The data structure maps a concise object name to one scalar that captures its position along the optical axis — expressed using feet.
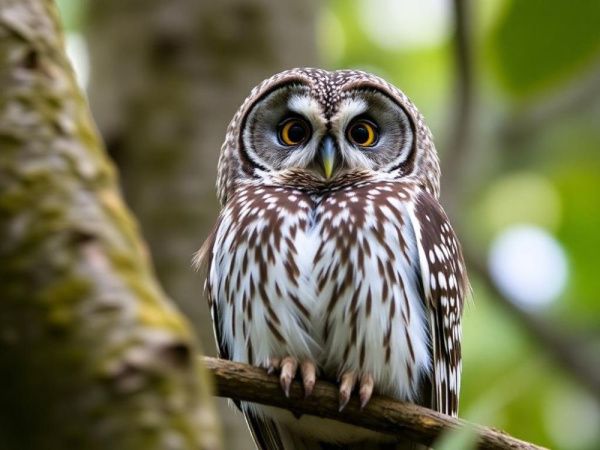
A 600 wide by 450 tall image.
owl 20.93
